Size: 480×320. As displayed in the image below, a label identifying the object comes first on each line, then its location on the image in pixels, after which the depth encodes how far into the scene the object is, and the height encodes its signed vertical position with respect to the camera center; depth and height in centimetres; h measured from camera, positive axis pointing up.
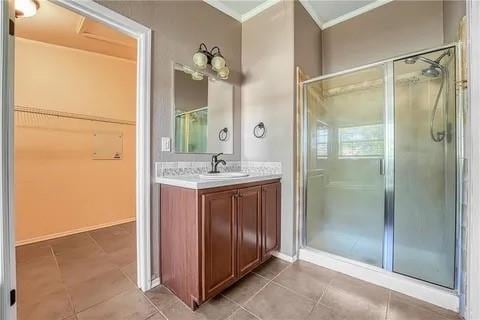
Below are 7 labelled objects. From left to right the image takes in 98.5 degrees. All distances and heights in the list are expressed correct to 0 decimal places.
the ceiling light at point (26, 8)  175 +133
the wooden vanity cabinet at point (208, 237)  138 -59
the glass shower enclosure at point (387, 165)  178 -7
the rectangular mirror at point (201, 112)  190 +48
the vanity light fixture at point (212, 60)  189 +94
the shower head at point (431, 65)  173 +83
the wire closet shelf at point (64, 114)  242 +58
